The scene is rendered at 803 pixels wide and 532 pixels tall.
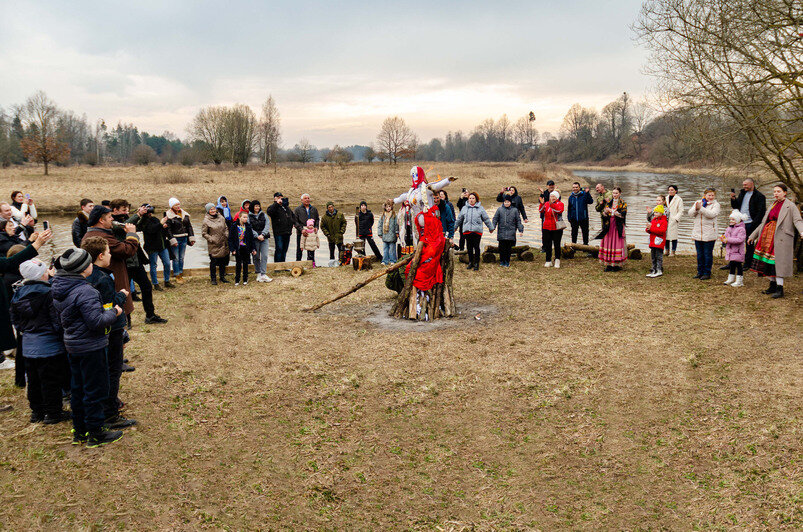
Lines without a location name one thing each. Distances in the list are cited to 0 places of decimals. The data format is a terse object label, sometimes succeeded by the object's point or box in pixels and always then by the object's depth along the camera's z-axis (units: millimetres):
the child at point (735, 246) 10297
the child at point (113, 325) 5293
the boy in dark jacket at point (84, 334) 4719
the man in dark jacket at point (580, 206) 13781
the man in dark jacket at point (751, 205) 11305
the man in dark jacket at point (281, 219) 13227
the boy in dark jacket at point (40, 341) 5137
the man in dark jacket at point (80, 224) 8215
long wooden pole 9008
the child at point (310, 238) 13852
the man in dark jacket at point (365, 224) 14258
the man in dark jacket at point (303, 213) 13680
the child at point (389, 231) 13393
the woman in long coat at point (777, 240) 9320
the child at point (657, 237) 11359
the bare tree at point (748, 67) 10117
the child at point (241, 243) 11653
